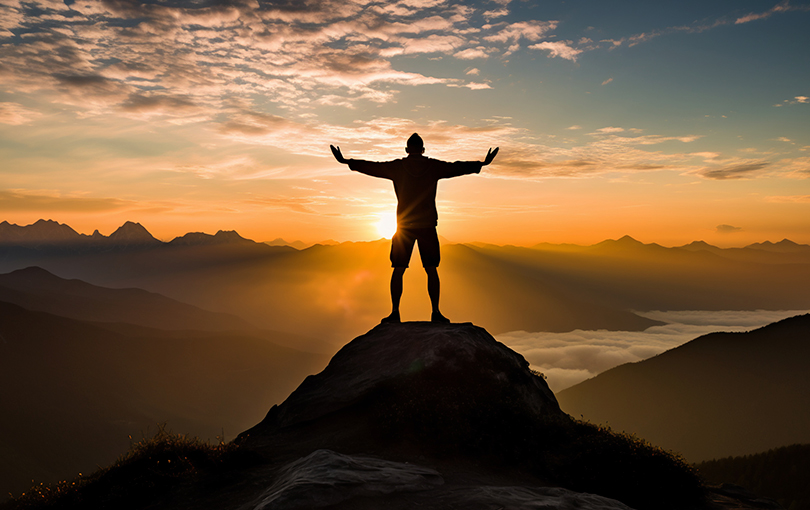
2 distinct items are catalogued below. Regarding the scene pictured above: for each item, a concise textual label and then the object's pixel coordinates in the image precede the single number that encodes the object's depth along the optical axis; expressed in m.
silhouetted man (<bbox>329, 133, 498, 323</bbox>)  10.56
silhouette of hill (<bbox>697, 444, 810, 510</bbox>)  20.67
